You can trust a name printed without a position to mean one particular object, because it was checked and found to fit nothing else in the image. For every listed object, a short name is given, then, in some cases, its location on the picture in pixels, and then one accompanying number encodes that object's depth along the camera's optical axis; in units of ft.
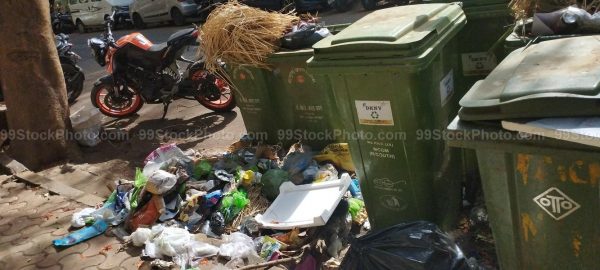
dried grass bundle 13.04
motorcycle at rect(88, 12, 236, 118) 18.17
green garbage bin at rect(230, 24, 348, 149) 12.91
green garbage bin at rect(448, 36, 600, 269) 5.63
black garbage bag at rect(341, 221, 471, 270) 7.38
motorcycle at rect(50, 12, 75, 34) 63.36
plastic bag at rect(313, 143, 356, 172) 12.42
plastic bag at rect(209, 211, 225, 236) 11.03
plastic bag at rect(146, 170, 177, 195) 11.27
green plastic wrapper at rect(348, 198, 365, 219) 10.57
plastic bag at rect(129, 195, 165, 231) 11.24
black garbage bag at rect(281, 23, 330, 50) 12.65
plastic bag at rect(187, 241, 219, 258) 10.07
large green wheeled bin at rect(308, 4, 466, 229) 8.02
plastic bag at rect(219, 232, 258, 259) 9.80
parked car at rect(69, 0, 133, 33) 54.29
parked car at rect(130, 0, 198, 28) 46.24
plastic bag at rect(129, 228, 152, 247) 10.66
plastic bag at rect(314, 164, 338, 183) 11.66
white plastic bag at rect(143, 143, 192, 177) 12.78
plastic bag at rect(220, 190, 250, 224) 11.32
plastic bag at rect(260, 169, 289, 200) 11.87
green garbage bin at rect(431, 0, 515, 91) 10.19
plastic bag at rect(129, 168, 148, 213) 11.69
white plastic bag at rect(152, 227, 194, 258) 10.11
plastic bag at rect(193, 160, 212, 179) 12.79
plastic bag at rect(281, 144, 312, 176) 12.14
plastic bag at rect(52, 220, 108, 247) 11.28
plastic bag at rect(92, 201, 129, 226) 11.83
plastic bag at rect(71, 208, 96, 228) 12.03
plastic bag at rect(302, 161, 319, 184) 11.79
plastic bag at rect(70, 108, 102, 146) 16.66
